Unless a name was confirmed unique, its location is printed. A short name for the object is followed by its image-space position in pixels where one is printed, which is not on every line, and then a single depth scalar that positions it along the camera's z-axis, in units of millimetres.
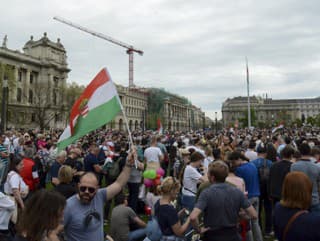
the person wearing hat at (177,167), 9453
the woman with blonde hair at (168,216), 3725
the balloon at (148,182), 5862
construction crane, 134000
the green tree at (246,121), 92112
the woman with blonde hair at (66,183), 4812
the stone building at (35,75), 49219
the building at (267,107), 142750
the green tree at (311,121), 87031
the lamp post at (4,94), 14816
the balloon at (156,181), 5673
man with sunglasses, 3123
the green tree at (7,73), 35994
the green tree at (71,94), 52712
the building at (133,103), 104875
